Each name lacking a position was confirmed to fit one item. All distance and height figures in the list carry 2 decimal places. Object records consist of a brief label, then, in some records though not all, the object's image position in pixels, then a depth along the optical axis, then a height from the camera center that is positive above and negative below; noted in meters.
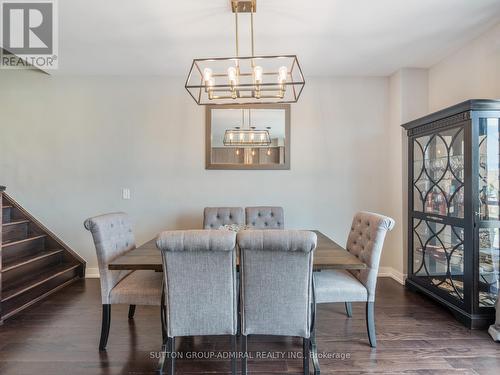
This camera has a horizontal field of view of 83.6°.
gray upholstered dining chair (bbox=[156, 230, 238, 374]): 1.52 -0.55
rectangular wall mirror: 3.52 +0.63
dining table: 1.77 -0.49
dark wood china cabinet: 2.28 -0.20
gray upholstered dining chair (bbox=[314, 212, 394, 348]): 2.00 -0.72
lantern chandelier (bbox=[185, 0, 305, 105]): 1.95 +1.32
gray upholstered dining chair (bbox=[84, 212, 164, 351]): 1.97 -0.70
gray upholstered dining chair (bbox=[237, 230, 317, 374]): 1.53 -0.56
